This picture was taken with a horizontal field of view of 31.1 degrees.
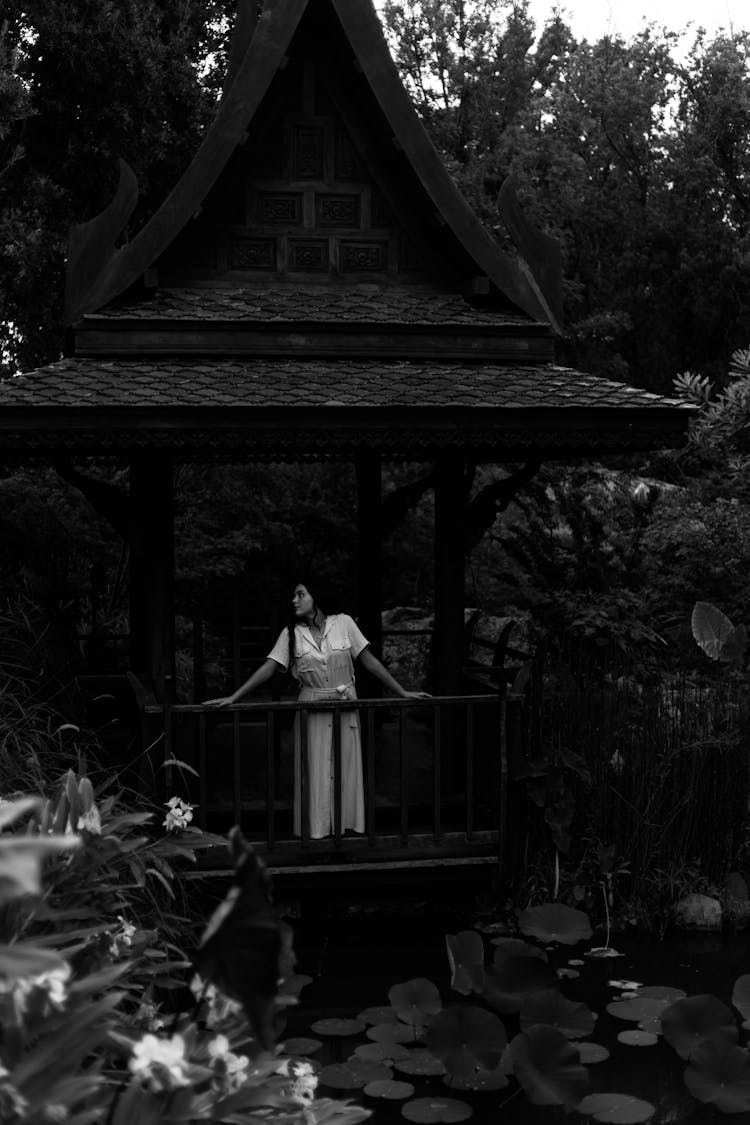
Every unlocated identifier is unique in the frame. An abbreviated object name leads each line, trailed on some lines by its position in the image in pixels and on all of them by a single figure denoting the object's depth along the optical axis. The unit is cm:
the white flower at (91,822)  375
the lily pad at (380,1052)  567
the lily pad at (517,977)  593
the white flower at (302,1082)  334
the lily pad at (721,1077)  511
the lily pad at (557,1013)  554
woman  722
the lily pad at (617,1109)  513
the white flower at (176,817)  487
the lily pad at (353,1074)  540
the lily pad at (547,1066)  505
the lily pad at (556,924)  663
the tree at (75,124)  1416
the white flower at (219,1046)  278
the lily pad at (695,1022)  532
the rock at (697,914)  759
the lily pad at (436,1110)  512
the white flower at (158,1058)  244
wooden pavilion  707
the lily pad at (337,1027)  596
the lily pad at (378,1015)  607
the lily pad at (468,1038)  532
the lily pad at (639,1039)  587
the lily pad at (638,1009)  617
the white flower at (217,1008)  299
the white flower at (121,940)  388
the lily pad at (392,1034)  585
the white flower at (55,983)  252
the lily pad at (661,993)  643
